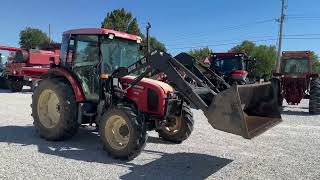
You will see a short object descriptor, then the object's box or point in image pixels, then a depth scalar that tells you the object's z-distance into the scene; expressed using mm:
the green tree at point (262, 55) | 45183
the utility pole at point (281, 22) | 25542
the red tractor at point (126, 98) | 4422
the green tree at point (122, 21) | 27731
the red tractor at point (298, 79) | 9977
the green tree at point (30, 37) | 41493
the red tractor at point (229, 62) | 11628
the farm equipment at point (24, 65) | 14569
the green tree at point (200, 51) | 45831
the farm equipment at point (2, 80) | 16865
